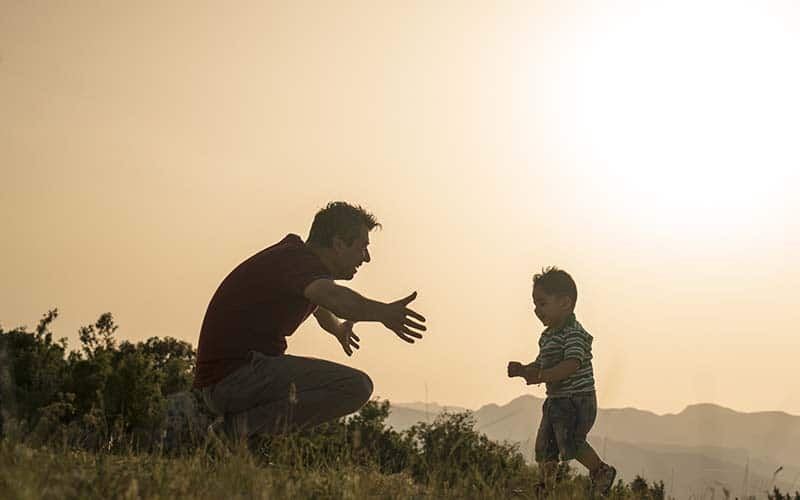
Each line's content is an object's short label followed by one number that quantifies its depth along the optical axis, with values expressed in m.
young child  8.99
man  8.02
